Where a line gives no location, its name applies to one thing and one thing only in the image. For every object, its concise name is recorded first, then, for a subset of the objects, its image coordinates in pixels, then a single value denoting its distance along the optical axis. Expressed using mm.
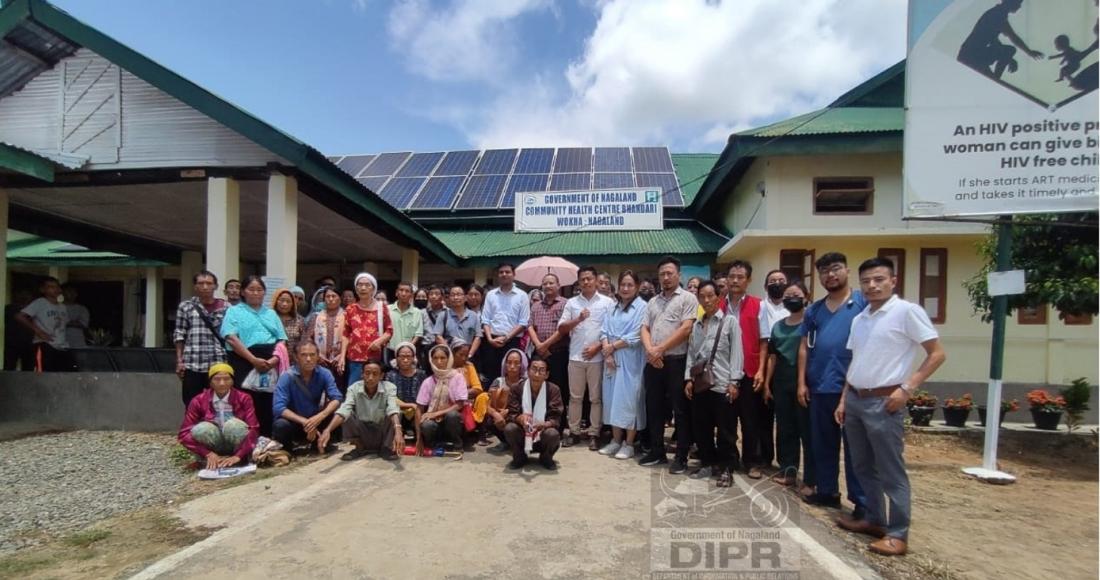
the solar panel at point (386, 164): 15371
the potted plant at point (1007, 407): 7577
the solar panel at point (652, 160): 14109
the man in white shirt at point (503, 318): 6324
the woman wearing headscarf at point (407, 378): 5504
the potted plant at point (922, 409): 7852
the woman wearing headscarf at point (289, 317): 5855
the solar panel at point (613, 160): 14148
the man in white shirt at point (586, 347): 5594
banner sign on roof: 11930
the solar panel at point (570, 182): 12884
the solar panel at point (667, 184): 13001
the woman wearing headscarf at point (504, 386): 5348
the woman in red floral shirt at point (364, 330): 5812
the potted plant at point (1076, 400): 7277
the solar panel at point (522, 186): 13203
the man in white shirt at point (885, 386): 3346
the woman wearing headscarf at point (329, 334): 5863
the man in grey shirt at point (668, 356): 4840
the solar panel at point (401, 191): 13719
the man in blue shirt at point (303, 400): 5258
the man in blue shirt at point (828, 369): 3959
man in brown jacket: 4914
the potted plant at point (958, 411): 7805
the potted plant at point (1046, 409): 7508
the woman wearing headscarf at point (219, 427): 4887
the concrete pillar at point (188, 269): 12594
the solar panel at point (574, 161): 14155
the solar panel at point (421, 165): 15164
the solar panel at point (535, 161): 14567
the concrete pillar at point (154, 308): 13328
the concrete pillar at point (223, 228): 6605
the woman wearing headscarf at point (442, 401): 5371
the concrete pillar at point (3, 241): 7238
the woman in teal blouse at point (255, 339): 5328
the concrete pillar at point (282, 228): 6609
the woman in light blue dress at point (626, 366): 5270
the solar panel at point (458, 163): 15180
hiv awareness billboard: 5262
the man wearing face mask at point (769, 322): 4759
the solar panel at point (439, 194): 13547
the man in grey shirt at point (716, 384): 4562
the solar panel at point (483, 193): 13388
